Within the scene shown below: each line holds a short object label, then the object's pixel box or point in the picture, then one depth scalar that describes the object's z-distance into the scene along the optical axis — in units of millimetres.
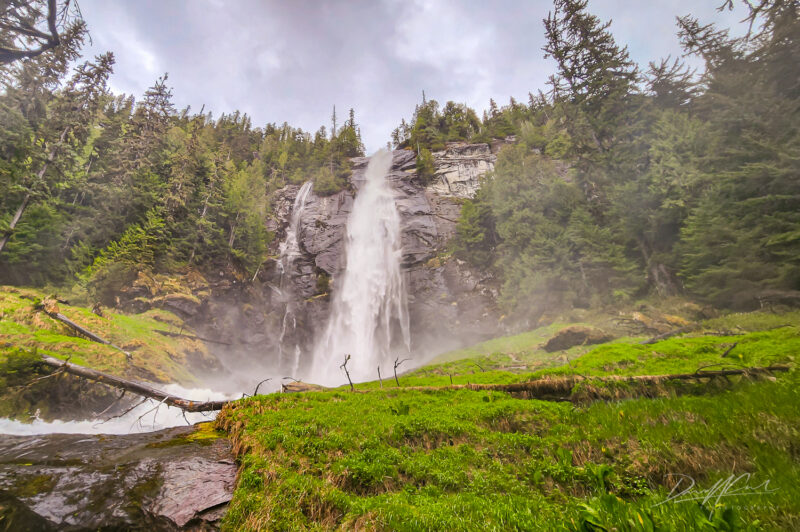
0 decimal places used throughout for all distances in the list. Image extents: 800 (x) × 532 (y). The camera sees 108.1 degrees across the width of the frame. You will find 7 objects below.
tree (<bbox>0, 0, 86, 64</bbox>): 4941
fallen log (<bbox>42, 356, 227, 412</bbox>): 9359
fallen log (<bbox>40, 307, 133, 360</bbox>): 15180
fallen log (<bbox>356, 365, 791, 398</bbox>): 5863
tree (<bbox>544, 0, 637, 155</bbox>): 24688
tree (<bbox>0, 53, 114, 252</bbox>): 22266
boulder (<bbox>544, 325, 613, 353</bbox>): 17125
